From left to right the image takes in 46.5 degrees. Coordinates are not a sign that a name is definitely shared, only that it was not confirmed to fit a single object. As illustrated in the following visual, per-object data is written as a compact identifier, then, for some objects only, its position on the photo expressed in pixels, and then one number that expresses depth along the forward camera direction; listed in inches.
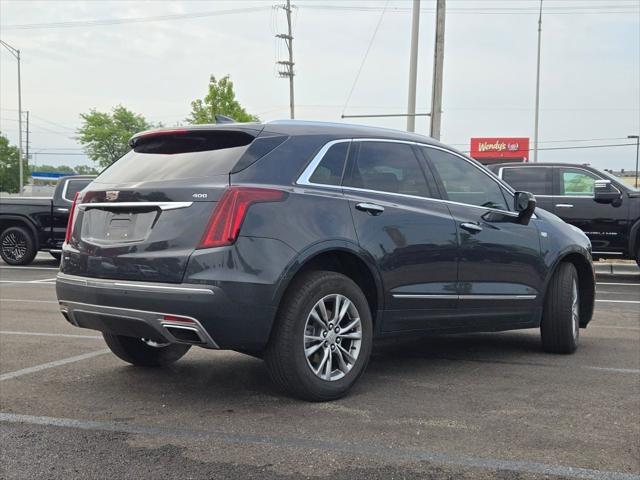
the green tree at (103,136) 2906.0
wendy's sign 2392.8
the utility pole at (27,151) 4055.1
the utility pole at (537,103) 1500.6
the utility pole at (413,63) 858.8
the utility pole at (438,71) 782.5
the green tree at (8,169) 3590.1
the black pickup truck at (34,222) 592.4
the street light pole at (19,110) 1807.3
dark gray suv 162.7
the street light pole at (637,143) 2591.8
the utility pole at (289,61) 1825.8
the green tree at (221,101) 1697.8
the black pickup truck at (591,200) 488.4
